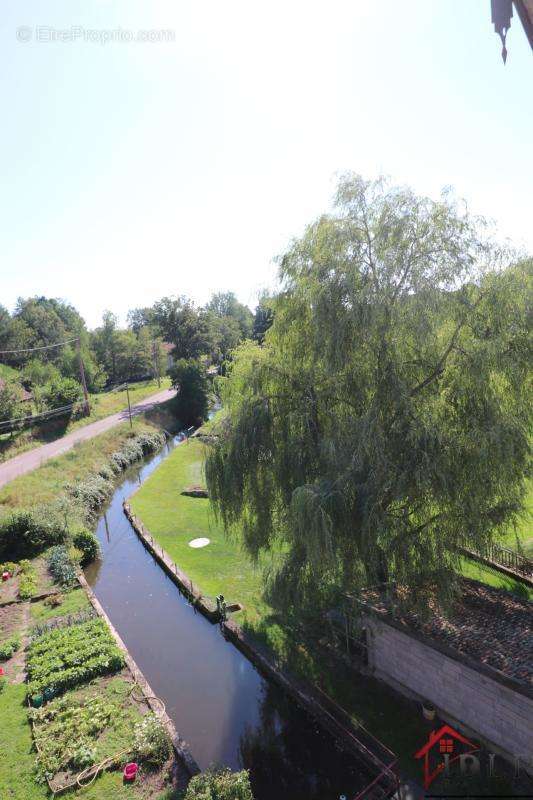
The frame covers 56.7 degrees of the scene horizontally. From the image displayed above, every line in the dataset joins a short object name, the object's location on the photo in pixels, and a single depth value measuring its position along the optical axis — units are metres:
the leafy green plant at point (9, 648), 13.32
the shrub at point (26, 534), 19.98
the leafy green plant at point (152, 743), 9.66
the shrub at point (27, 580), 16.80
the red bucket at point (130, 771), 9.20
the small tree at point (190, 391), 46.72
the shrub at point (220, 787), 8.11
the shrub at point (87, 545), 20.36
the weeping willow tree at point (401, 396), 9.82
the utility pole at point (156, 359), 63.16
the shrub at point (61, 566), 17.80
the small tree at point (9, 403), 33.94
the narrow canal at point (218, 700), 9.88
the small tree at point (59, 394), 39.81
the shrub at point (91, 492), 25.91
